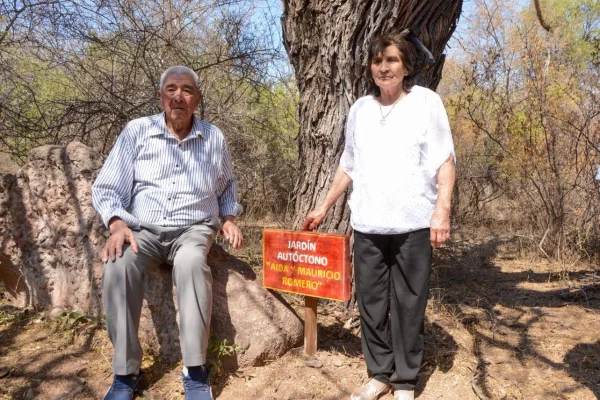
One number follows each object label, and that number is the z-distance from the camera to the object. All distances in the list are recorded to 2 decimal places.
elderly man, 2.68
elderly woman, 2.55
